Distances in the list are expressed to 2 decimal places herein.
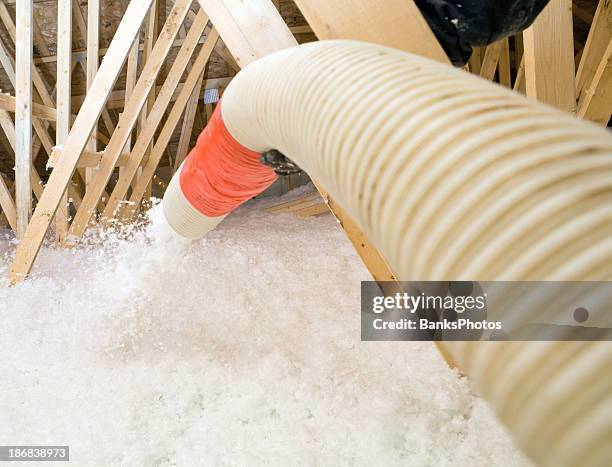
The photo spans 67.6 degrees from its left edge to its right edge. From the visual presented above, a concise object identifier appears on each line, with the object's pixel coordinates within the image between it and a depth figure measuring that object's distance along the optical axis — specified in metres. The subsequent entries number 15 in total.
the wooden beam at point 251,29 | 1.18
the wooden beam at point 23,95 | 2.28
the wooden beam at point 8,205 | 2.70
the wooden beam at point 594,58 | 1.41
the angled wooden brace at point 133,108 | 2.28
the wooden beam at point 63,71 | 2.33
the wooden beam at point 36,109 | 2.35
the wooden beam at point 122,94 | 3.91
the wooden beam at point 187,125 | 3.88
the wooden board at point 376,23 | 0.87
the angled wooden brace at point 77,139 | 1.90
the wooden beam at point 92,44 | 2.41
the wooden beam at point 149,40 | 3.06
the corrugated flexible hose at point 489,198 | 0.32
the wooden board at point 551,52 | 1.13
